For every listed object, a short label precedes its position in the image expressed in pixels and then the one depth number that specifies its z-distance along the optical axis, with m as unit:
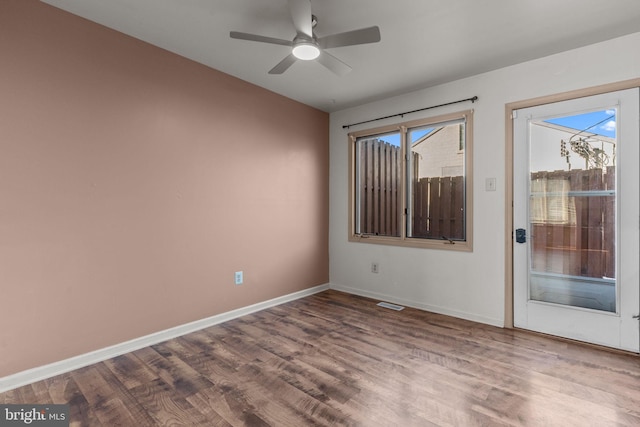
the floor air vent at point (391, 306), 3.66
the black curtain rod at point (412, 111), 3.25
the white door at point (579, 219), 2.52
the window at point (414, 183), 3.46
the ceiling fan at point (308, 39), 1.92
